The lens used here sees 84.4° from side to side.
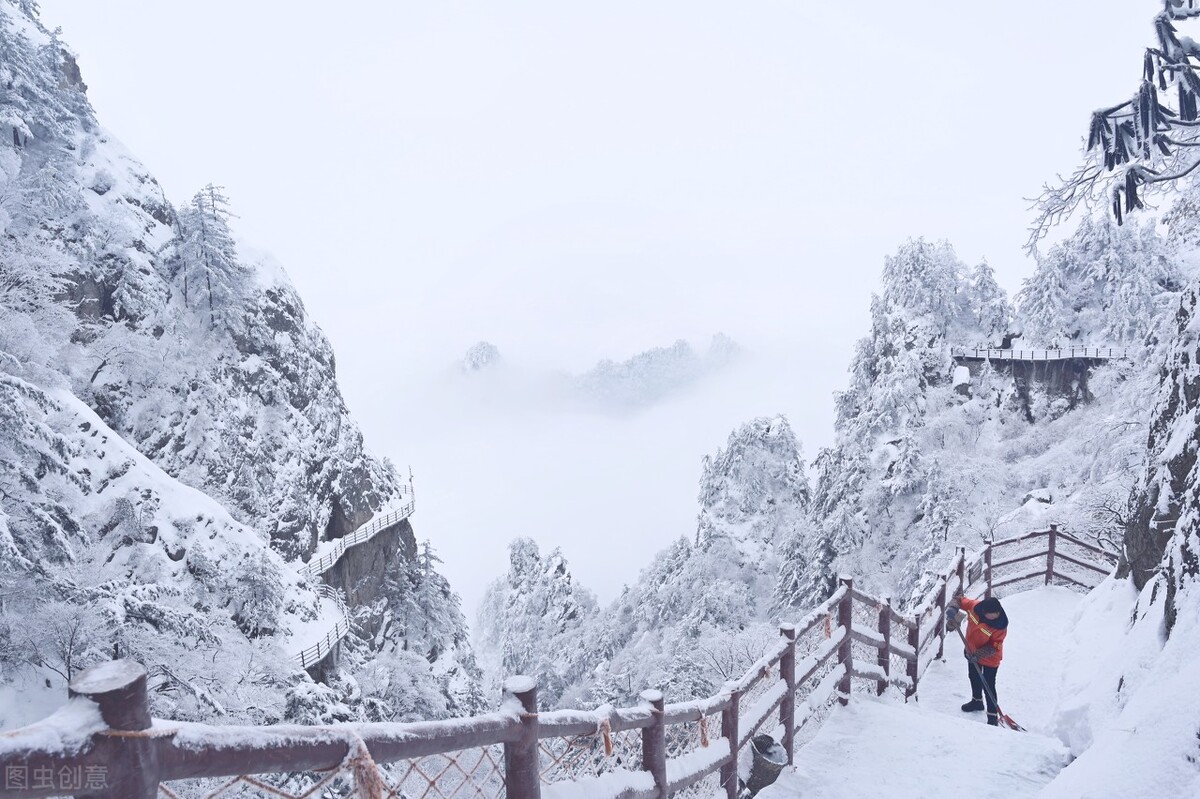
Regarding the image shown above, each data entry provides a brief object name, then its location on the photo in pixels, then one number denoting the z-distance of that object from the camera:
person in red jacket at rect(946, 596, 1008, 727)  7.28
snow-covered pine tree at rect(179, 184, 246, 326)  29.75
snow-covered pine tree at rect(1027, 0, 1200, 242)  6.01
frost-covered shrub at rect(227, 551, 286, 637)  16.19
